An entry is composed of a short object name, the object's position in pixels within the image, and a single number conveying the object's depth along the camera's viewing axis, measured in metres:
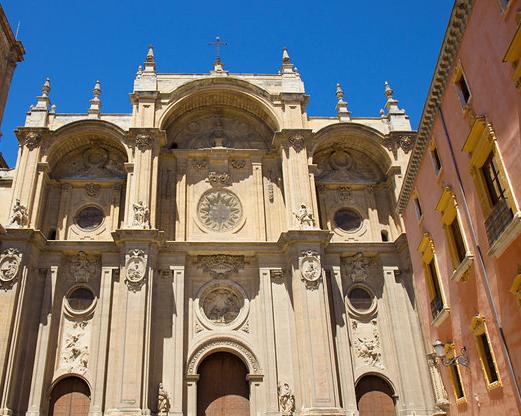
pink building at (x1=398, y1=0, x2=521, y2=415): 11.51
